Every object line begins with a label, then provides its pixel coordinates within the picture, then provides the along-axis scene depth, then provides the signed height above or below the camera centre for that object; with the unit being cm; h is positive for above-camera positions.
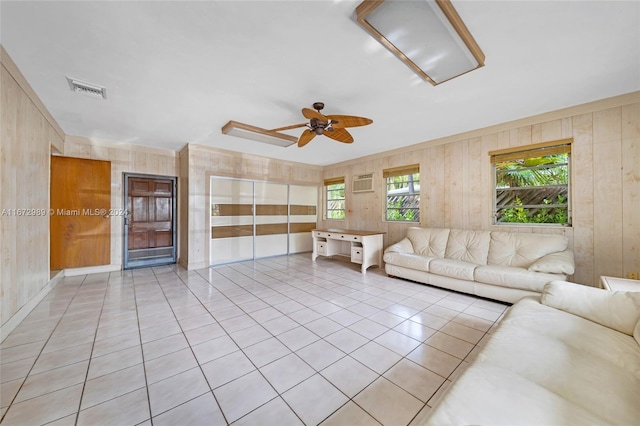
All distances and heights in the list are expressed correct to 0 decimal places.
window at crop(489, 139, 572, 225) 331 +42
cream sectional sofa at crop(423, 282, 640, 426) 88 -75
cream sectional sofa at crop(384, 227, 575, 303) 284 -70
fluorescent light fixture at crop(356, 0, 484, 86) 155 +132
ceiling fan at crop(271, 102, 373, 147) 264 +104
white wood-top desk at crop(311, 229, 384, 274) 462 -68
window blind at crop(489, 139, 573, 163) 323 +88
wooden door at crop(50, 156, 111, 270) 413 +2
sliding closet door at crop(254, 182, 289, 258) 577 -12
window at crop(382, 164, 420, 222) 485 +41
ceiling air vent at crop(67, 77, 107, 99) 250 +137
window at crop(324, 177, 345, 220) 646 +43
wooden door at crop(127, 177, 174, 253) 541 -3
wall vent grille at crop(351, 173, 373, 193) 558 +70
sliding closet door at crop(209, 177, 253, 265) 509 -15
